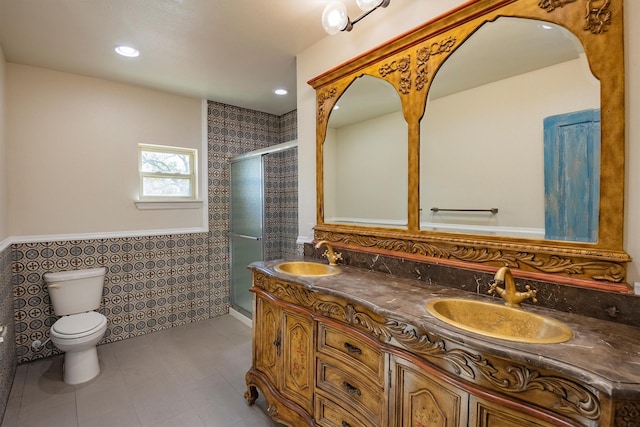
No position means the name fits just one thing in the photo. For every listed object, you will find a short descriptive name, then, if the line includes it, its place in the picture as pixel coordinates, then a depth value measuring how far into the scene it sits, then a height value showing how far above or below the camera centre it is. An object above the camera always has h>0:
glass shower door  3.27 -0.17
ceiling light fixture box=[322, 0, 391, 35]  1.66 +1.02
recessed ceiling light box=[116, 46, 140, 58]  2.29 +1.19
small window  3.21 +0.39
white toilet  2.26 -0.86
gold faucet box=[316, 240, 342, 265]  2.04 -0.31
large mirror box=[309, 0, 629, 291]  1.11 +0.30
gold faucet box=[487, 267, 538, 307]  1.20 -0.34
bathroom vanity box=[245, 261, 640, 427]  0.77 -0.51
